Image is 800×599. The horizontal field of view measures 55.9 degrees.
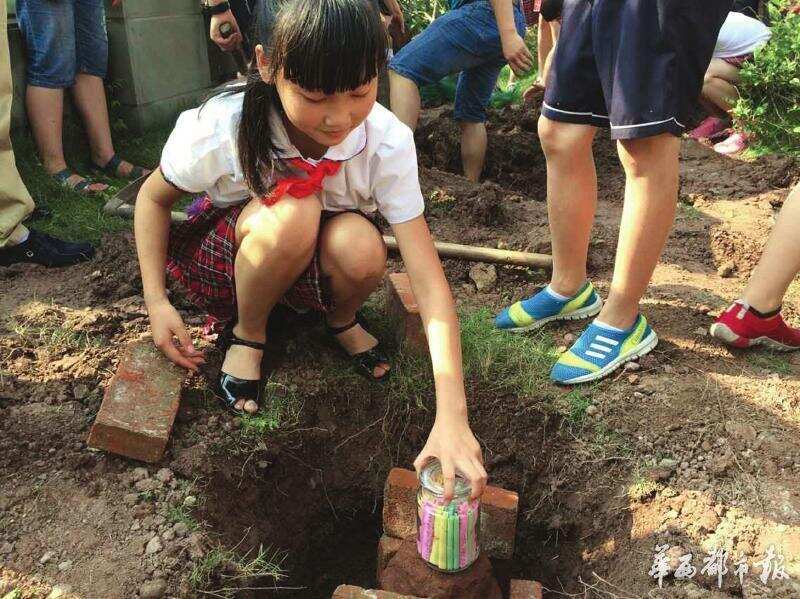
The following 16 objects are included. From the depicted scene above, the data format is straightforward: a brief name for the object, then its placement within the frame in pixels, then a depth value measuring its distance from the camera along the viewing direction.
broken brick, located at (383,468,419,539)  1.99
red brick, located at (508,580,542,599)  1.75
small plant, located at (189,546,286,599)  1.80
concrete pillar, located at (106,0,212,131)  4.34
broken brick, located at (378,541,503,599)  1.81
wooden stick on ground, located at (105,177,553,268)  2.99
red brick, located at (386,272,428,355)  2.37
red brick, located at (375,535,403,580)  1.99
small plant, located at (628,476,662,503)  2.04
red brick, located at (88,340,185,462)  1.98
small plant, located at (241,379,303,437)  2.18
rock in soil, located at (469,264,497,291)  2.95
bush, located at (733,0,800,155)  4.41
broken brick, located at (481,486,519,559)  1.99
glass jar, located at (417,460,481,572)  1.64
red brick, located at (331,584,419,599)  1.67
